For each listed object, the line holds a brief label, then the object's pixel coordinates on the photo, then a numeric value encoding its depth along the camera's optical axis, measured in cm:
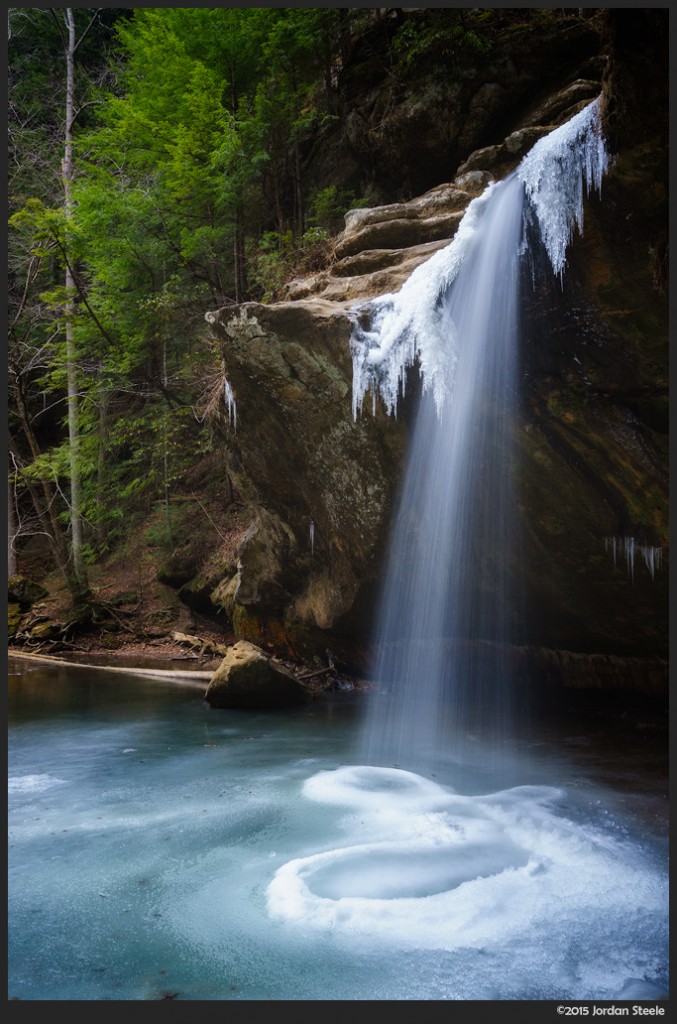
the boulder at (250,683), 873
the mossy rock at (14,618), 1339
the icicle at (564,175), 497
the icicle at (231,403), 931
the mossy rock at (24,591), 1397
